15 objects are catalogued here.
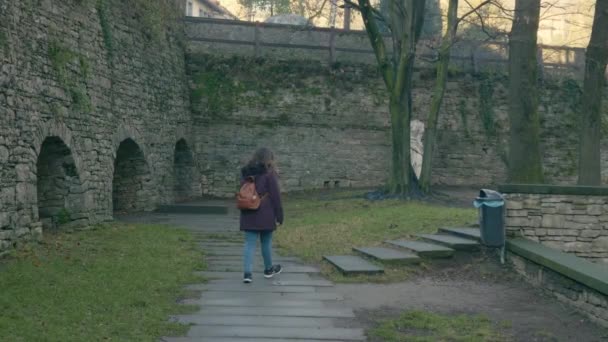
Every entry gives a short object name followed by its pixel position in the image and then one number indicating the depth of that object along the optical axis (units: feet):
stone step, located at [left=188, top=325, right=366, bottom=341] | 17.30
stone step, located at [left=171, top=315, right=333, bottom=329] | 18.47
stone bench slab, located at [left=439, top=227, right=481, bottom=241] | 30.58
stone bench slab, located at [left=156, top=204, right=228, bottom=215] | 52.21
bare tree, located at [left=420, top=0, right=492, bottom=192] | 53.97
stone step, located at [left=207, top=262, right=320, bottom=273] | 27.07
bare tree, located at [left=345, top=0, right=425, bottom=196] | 52.85
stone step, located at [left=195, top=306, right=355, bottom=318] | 19.65
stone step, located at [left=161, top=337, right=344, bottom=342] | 16.81
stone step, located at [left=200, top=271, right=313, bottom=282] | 25.34
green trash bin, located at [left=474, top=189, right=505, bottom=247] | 27.78
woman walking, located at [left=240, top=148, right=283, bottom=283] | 24.63
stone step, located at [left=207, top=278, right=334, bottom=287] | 24.30
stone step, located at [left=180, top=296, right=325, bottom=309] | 20.86
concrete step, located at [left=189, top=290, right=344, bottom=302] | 22.03
